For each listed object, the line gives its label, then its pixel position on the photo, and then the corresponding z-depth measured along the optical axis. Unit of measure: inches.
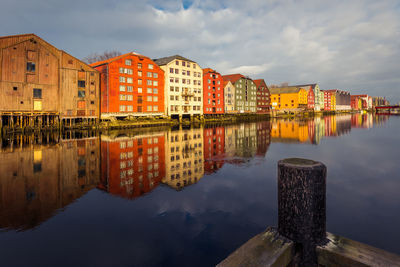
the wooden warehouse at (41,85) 1475.1
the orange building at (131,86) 1993.1
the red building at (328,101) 6284.5
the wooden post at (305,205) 147.4
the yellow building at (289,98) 4672.7
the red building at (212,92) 2989.7
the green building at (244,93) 3528.5
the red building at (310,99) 5073.8
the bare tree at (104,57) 3275.1
